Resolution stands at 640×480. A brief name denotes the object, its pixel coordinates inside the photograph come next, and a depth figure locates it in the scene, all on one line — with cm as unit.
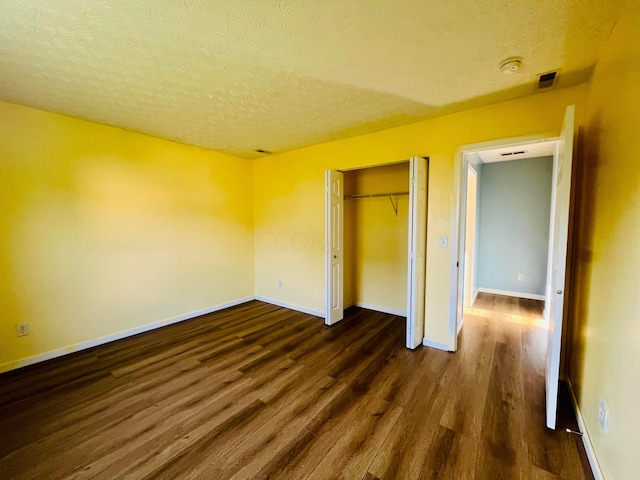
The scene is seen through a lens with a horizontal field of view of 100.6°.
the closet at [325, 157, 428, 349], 355
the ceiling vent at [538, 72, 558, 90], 201
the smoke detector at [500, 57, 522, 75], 182
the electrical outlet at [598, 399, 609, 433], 138
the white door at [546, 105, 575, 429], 169
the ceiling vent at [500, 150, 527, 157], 395
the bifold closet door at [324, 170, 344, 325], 355
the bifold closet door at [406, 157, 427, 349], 280
